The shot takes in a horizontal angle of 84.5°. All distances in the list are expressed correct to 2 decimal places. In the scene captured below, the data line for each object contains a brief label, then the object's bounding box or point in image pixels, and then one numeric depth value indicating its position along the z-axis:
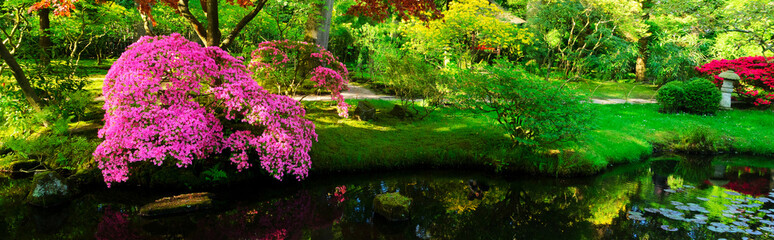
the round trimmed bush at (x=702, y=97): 16.56
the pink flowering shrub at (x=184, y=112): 6.45
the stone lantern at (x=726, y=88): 18.02
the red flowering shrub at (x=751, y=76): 17.78
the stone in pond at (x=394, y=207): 6.53
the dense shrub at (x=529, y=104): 8.88
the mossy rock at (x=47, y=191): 6.54
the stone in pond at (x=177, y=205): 6.40
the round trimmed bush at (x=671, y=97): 16.72
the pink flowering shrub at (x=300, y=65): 9.34
